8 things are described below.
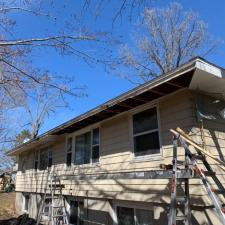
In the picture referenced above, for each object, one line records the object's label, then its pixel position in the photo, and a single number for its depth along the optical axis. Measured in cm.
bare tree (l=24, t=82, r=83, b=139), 3123
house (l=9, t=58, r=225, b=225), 598
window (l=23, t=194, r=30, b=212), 1700
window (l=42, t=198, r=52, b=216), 1345
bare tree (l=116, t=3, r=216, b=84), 1897
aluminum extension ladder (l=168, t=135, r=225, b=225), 396
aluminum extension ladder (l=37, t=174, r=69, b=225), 976
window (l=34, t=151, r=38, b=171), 1587
